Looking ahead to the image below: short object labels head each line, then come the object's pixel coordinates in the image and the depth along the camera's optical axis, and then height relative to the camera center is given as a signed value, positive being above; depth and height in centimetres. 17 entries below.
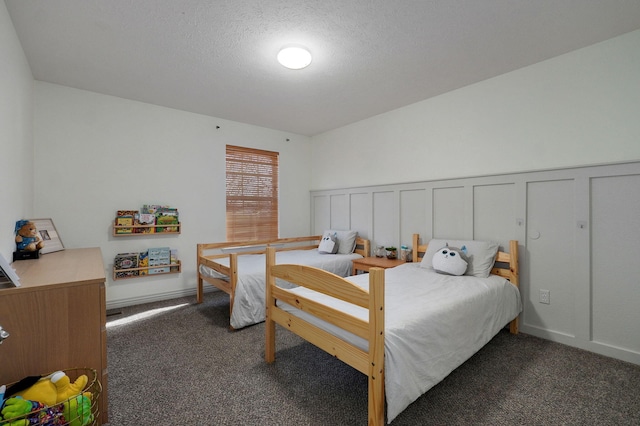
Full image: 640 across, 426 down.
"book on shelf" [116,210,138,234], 317 -8
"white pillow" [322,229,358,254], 394 -43
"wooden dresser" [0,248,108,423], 118 -50
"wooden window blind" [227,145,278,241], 407 +27
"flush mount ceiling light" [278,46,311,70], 220 +124
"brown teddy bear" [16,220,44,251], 200 -17
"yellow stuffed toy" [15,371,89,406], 108 -71
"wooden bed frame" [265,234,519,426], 133 -60
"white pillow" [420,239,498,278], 256 -43
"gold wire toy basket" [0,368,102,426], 100 -77
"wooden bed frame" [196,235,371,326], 269 -54
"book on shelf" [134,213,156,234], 329 -12
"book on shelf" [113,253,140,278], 318 -58
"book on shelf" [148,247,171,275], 338 -56
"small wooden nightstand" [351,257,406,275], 323 -61
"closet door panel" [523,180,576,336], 235 -38
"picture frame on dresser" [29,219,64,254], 241 -20
